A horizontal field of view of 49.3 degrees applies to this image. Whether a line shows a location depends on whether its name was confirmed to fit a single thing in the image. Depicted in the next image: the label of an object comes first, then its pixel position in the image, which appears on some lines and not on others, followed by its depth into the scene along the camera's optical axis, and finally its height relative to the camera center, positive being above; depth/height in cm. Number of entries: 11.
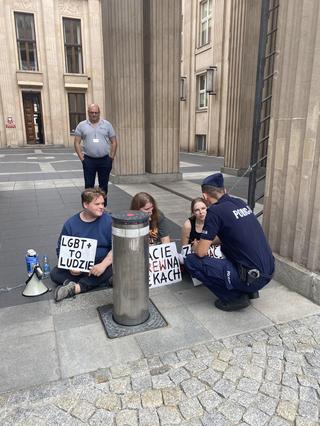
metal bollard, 287 -118
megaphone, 360 -165
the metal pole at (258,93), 441 +37
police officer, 300 -112
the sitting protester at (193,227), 389 -116
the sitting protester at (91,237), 352 -119
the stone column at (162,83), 966 +110
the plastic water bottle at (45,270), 400 -166
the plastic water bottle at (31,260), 373 -143
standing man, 641 -39
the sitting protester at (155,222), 380 -112
